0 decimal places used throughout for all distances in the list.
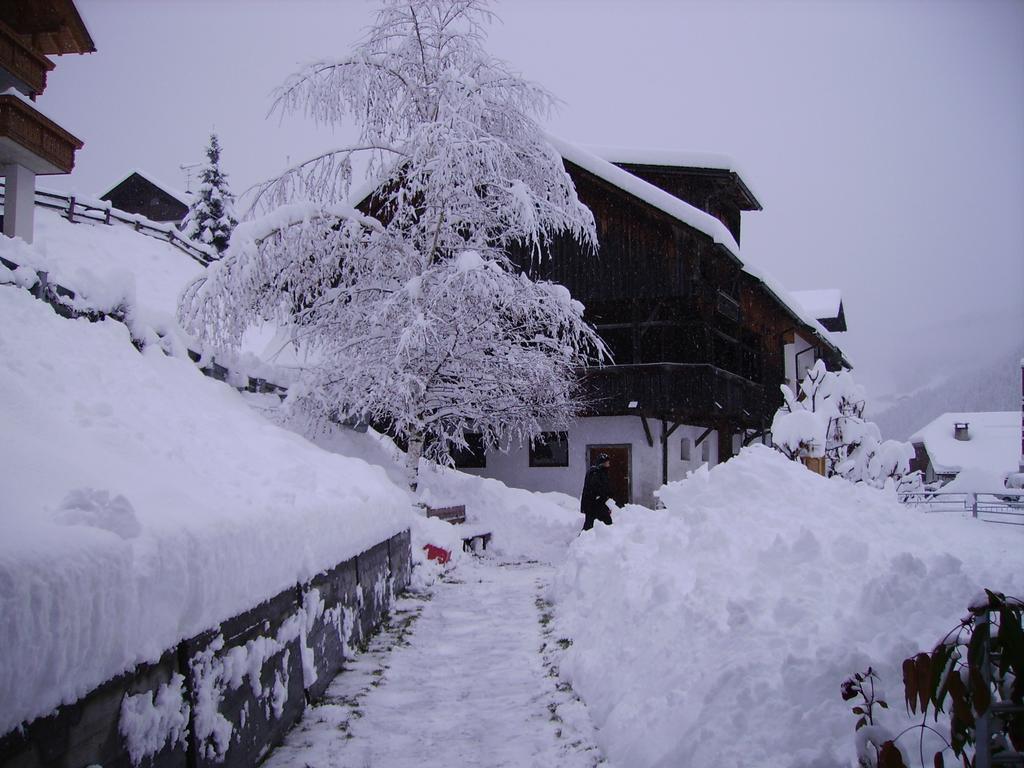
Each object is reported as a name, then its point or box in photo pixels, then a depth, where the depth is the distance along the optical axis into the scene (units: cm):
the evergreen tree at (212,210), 3900
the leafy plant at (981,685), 199
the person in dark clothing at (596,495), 1367
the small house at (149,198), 4462
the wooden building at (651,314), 1916
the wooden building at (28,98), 1563
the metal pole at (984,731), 210
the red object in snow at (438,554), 1151
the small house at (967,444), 5928
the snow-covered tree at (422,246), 1277
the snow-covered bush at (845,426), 1870
